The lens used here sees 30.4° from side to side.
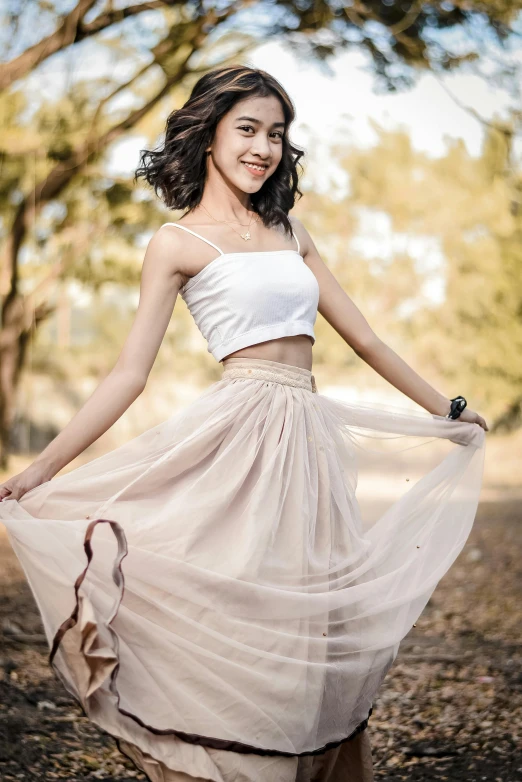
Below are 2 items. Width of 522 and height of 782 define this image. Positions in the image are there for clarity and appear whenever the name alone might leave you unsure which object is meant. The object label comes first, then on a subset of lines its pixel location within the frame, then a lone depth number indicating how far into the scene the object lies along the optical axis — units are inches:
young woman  87.8
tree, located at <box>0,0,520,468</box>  326.0
